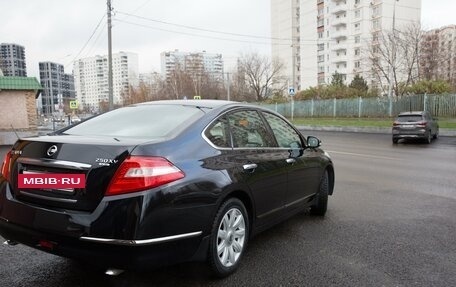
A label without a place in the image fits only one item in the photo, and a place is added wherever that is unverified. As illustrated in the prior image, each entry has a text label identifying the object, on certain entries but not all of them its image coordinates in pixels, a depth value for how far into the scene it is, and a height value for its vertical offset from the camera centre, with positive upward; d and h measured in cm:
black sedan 298 -67
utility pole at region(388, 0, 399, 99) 3441 +349
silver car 1839 -122
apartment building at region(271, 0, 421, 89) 7588 +1377
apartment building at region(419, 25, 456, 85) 4679 +488
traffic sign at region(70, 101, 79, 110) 3578 -7
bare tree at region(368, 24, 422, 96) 3694 +498
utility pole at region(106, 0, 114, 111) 2602 +235
